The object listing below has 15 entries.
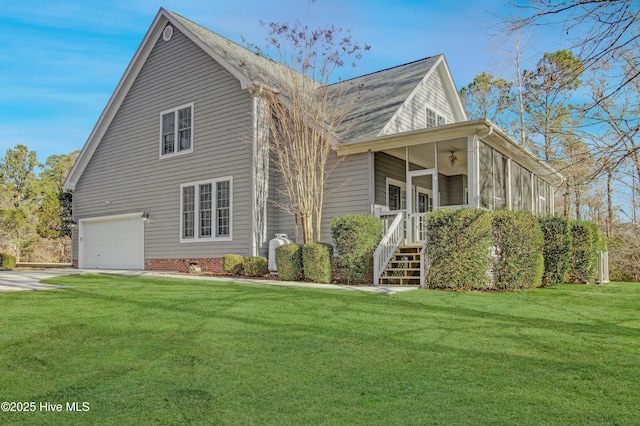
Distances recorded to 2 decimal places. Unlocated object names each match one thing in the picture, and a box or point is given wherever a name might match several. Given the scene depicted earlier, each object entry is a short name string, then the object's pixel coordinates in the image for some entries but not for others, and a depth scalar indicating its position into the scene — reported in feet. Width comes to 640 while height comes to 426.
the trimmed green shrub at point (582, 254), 40.78
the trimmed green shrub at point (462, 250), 31.04
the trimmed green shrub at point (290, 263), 37.14
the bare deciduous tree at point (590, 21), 16.38
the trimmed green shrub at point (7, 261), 60.72
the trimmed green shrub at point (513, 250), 32.22
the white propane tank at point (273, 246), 41.47
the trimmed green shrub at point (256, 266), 40.47
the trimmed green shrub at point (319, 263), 35.68
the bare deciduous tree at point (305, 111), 41.63
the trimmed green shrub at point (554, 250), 37.52
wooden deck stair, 34.83
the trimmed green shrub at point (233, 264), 41.63
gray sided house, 40.75
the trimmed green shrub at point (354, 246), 34.63
